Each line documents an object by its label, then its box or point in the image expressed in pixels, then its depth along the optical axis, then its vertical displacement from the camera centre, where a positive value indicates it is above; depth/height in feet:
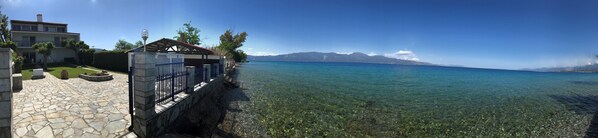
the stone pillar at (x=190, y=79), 29.63 -2.57
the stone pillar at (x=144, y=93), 17.94 -2.72
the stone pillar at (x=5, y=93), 13.24 -2.21
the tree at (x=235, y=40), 197.08 +16.65
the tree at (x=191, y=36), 142.03 +14.12
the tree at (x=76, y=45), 111.04 +5.18
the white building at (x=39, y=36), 108.06 +9.22
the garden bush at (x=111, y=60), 78.27 -1.17
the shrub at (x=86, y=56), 106.82 +0.22
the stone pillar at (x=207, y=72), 40.23 -2.20
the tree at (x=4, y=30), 102.80 +10.72
